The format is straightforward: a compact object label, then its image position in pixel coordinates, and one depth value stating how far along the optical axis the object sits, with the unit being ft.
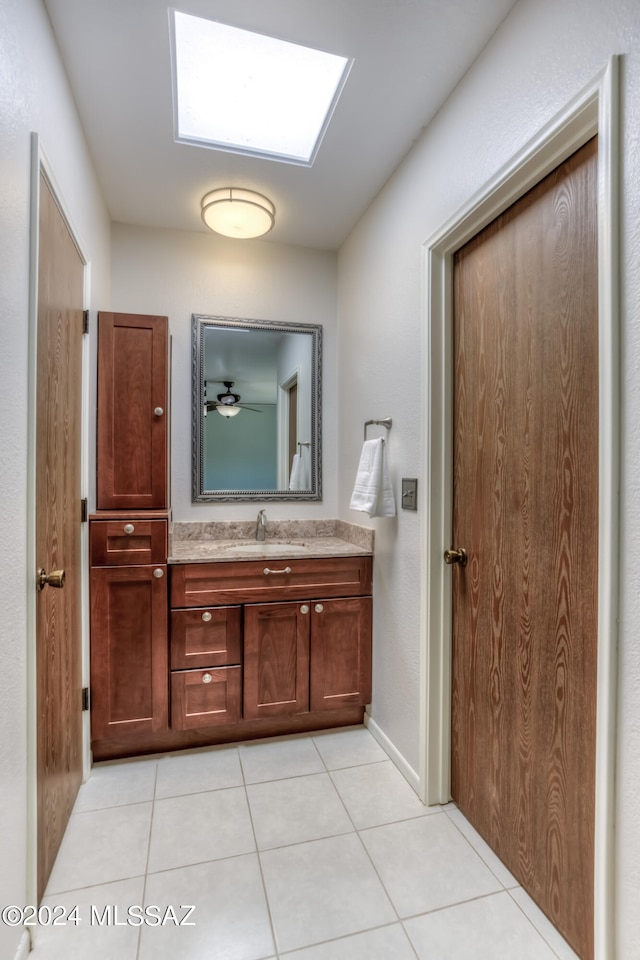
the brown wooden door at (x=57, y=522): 4.38
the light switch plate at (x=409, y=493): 6.03
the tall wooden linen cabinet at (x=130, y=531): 6.47
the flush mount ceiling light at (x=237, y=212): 7.01
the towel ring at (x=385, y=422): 6.73
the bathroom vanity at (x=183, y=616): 6.54
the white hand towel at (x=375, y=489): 6.48
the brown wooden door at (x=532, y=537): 3.85
